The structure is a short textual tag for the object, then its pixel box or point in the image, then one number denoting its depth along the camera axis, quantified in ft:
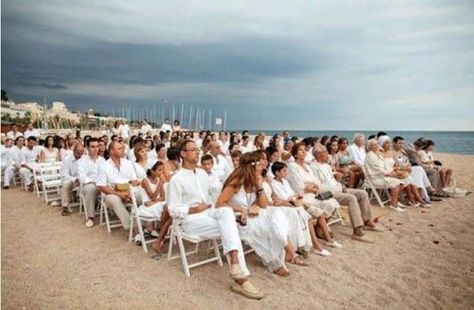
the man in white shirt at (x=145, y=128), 76.00
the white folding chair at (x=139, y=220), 18.17
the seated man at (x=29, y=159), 36.55
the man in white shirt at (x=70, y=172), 26.37
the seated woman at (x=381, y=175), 26.95
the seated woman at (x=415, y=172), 28.60
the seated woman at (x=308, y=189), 18.58
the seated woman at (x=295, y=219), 16.21
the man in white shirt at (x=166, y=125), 70.97
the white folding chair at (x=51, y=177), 29.25
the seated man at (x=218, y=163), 26.89
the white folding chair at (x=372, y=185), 27.37
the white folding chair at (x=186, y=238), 15.03
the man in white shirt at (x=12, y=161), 38.58
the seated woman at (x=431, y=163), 32.53
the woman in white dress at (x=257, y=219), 15.10
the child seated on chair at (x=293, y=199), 18.28
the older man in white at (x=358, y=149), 32.71
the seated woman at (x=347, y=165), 30.76
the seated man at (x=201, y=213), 13.62
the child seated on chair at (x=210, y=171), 18.43
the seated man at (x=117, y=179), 20.49
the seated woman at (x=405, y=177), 27.50
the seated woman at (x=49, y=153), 34.81
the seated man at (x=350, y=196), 20.08
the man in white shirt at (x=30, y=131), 53.70
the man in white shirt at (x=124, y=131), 66.88
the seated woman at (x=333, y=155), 30.83
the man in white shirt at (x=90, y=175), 22.92
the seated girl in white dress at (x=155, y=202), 17.80
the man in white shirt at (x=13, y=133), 52.02
